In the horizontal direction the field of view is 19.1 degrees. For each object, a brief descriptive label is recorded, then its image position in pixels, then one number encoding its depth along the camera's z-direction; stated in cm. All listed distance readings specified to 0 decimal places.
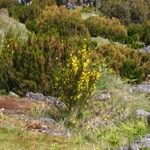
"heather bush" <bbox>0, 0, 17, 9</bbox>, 2389
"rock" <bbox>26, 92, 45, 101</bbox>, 848
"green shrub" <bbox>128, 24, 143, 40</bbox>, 2305
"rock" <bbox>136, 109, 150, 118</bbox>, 764
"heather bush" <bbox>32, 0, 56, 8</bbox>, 2458
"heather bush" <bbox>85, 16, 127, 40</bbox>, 2094
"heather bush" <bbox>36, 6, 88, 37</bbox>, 1819
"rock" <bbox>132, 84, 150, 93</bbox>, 1016
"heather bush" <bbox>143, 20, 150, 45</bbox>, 2249
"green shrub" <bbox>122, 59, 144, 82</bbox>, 1233
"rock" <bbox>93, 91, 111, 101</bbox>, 876
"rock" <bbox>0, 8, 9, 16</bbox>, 1921
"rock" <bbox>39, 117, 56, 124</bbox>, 710
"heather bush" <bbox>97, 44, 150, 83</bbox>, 1239
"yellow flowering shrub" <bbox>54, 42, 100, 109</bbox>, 748
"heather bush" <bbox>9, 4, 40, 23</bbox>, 2010
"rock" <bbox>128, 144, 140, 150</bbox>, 519
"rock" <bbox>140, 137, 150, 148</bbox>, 525
